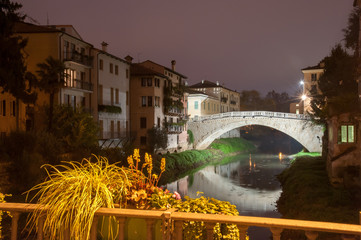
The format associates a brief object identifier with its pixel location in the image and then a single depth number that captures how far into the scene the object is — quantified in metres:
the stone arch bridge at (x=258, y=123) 39.88
